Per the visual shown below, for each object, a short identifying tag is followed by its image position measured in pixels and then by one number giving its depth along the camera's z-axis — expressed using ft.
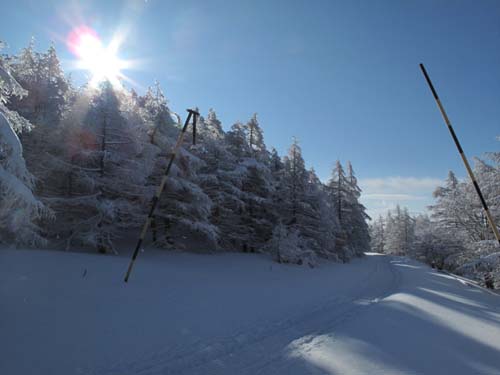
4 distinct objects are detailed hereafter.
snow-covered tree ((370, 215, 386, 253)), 269.42
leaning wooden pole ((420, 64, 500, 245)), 20.81
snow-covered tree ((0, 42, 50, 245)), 18.04
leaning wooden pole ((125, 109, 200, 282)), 27.29
